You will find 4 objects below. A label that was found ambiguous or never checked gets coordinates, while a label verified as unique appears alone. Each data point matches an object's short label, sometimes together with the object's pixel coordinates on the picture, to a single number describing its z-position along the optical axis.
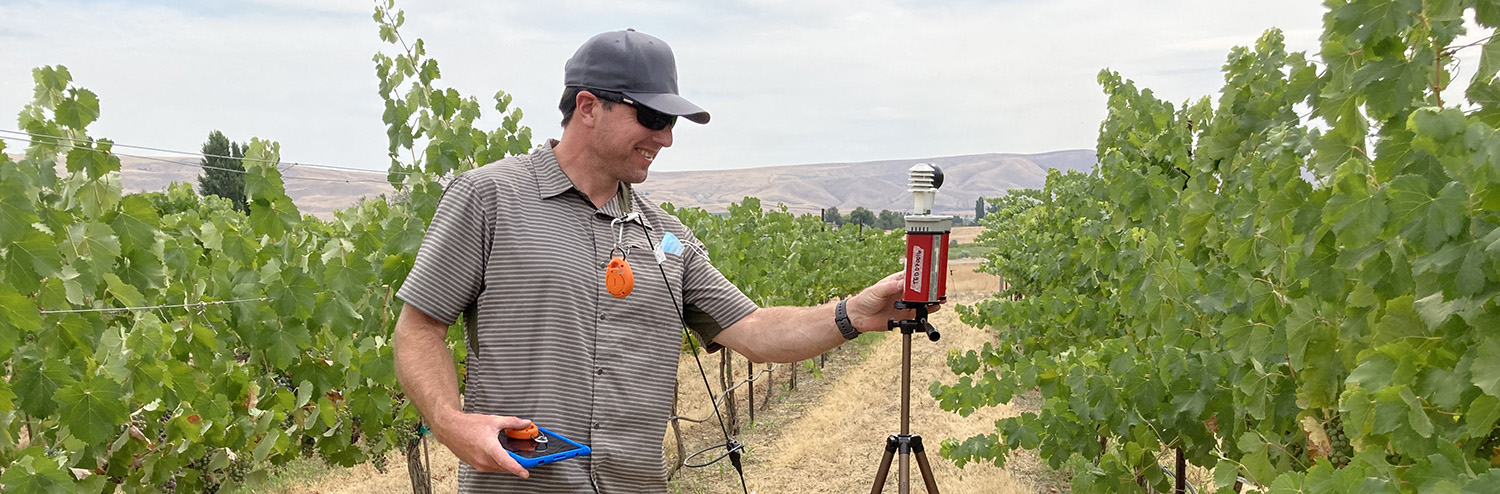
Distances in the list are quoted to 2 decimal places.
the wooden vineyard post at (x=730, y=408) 9.64
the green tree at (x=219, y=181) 56.81
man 2.00
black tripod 1.97
